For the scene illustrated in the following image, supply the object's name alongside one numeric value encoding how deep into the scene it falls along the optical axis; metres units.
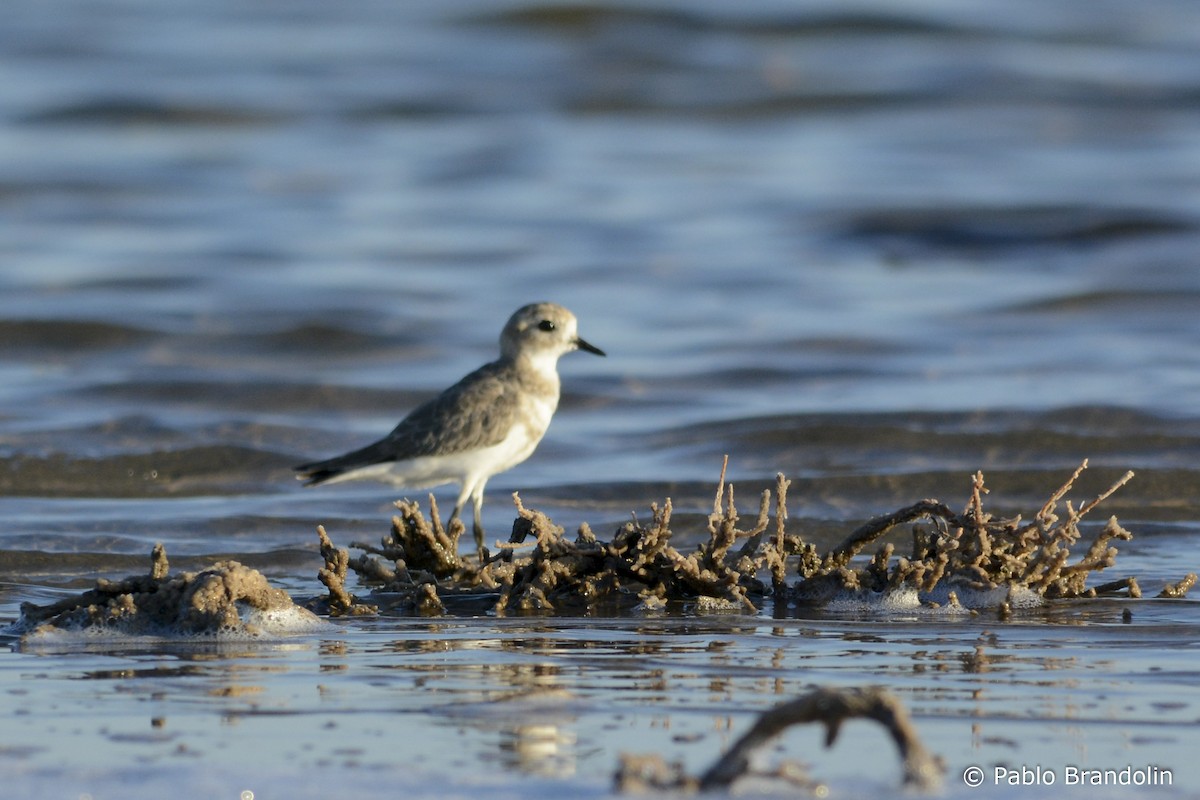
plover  12.37
